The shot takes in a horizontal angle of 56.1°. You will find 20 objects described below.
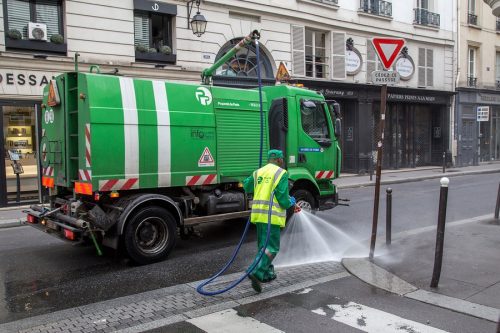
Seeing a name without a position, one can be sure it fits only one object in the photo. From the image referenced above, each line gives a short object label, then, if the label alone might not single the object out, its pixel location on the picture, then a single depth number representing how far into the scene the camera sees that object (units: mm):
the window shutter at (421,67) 24073
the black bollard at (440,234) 5426
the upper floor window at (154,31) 15037
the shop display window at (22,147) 12891
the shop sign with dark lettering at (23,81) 12516
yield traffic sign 6742
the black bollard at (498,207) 9797
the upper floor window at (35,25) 12734
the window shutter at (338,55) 20312
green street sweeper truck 6484
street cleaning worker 5430
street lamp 15078
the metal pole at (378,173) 6539
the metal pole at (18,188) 13070
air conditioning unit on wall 12930
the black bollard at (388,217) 7447
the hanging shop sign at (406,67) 23234
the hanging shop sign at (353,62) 20797
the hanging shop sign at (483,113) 24953
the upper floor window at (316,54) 19891
